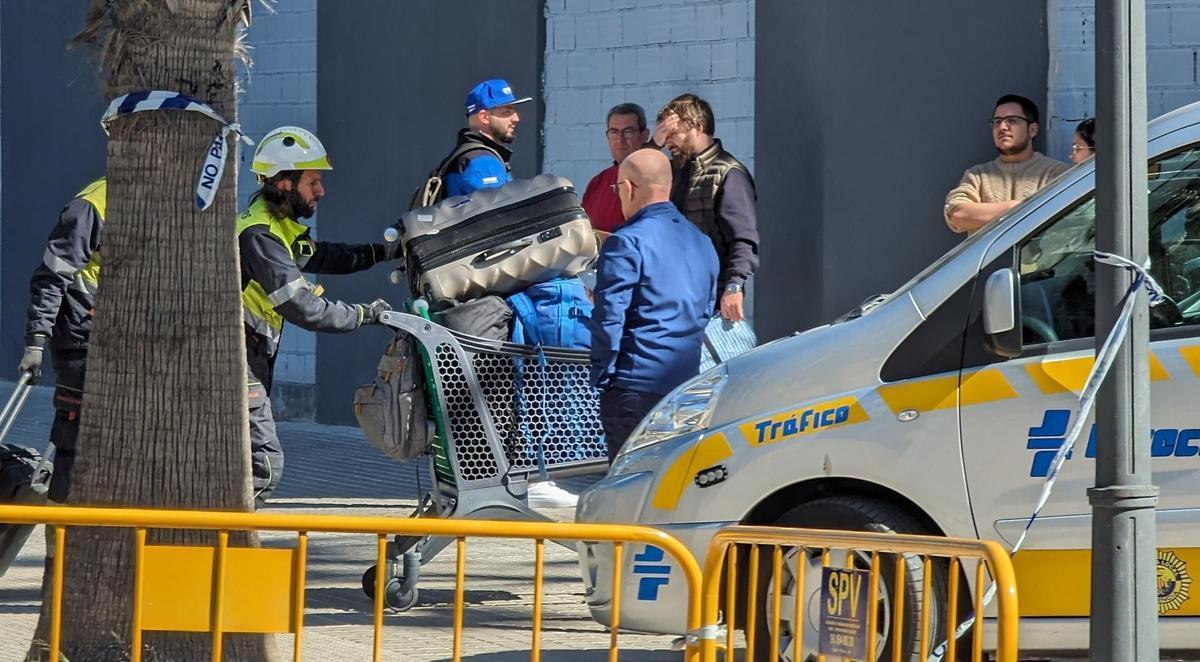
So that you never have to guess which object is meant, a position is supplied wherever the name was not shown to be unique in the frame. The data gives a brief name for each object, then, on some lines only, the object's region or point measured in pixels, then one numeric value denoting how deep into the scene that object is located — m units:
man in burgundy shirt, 20.40
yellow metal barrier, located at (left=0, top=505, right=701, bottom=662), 9.12
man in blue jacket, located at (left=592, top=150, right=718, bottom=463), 14.29
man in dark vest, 18.31
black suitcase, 15.66
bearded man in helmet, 14.94
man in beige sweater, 17.65
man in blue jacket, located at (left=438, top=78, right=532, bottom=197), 16.86
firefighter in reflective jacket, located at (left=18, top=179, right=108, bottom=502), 15.30
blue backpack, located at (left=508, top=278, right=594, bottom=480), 14.97
